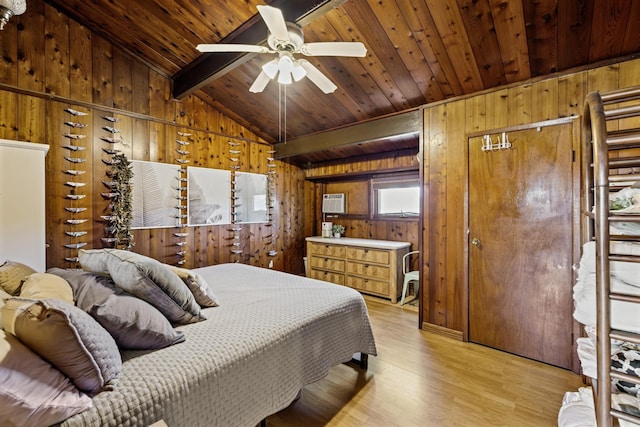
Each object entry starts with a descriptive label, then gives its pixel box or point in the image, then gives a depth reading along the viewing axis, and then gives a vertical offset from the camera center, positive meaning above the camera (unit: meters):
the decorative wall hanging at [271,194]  4.89 +0.34
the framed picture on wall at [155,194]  3.42 +0.25
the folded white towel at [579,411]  1.29 -0.97
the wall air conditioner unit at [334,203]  5.27 +0.19
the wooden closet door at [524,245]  2.36 -0.30
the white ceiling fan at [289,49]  1.84 +1.15
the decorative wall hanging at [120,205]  3.21 +0.11
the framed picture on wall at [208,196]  3.91 +0.26
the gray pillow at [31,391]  0.81 -0.54
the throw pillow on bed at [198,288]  1.73 -0.47
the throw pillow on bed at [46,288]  1.28 -0.36
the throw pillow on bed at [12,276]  1.54 -0.36
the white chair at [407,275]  3.84 -0.88
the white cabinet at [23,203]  2.36 +0.10
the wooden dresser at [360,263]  4.02 -0.79
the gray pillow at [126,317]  1.21 -0.47
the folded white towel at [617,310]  0.91 -0.33
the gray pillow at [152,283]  1.42 -0.36
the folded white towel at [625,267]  0.91 -0.18
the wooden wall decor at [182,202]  3.79 +0.16
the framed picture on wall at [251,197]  4.49 +0.27
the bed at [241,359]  1.06 -0.69
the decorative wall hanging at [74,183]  2.98 +0.34
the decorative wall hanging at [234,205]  4.39 +0.14
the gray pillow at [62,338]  0.94 -0.42
